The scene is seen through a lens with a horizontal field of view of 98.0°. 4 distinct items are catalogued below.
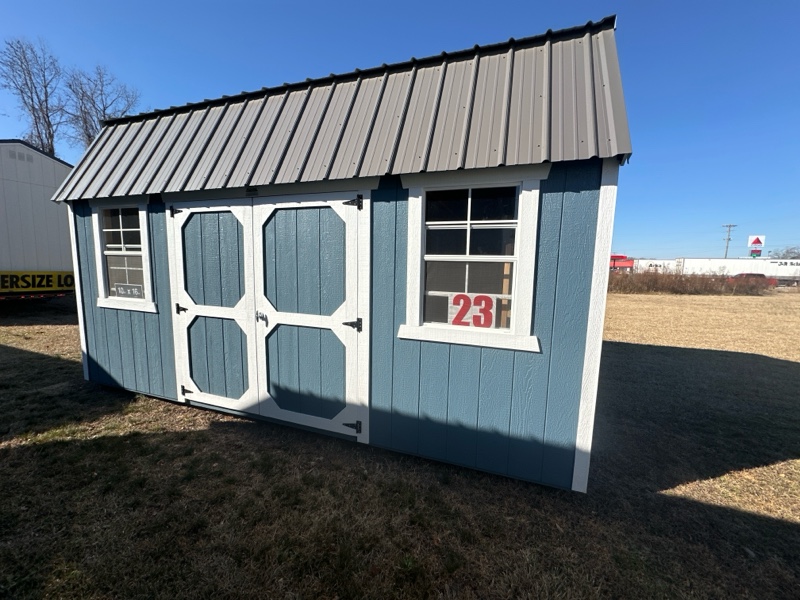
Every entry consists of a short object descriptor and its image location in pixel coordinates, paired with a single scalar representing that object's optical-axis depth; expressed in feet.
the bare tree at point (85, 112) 55.00
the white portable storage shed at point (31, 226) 27.94
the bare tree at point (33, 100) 50.52
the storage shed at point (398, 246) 8.28
